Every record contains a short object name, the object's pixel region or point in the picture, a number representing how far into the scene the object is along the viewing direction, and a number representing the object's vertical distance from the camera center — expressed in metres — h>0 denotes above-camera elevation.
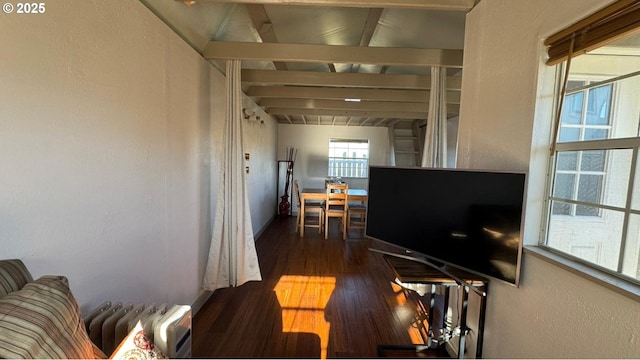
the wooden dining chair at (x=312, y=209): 4.92 -0.92
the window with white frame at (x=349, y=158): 6.89 +0.16
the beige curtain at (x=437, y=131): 2.21 +0.31
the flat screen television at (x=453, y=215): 1.21 -0.28
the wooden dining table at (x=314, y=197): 4.77 -0.65
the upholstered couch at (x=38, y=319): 0.64 -0.46
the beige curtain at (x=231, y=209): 2.40 -0.48
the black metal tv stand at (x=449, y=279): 1.44 -0.66
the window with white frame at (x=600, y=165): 0.88 +0.03
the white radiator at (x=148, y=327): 0.99 -0.73
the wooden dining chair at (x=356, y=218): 4.84 -1.11
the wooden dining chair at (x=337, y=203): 4.64 -0.74
